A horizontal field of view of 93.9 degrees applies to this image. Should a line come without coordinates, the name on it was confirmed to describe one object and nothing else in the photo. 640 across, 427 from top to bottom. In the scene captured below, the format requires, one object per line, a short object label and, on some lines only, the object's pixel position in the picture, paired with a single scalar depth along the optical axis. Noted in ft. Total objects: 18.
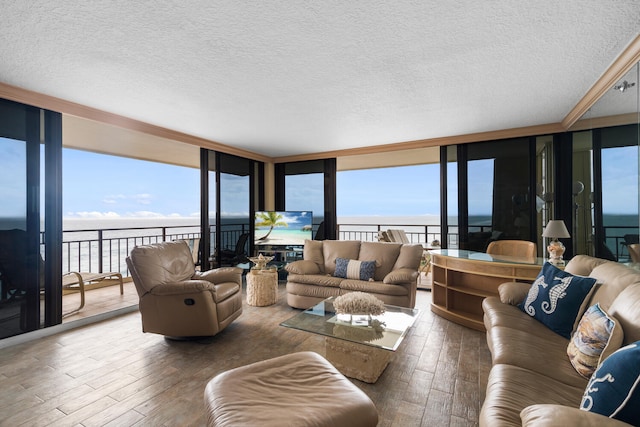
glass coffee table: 7.16
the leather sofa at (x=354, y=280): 11.27
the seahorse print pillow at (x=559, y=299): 6.53
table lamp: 10.00
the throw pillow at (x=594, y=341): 4.69
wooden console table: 10.12
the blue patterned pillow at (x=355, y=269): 12.39
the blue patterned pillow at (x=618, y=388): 3.18
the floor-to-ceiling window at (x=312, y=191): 19.39
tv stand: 17.99
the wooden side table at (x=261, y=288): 13.37
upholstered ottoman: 4.00
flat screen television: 17.99
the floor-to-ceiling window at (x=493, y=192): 14.20
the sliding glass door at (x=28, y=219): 9.43
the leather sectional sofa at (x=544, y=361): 3.42
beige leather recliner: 9.14
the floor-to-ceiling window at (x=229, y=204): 16.80
